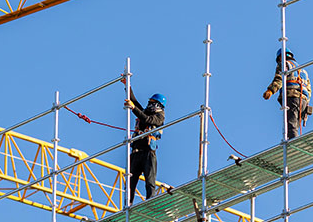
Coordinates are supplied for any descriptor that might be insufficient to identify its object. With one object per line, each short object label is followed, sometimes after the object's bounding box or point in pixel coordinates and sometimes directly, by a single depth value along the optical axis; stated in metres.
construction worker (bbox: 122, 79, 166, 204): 27.00
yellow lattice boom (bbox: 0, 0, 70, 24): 40.06
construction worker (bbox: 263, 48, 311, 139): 25.94
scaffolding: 24.38
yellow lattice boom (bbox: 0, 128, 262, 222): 35.50
